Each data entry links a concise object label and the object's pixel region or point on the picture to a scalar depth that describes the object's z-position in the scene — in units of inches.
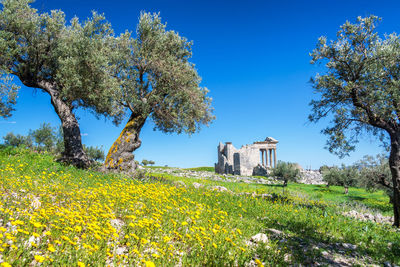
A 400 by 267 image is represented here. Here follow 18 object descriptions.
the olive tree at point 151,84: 680.4
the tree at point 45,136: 1587.1
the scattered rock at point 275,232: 278.7
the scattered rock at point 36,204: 221.0
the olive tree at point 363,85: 438.0
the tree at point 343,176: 1302.9
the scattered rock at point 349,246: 270.7
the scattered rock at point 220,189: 628.6
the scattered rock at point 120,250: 172.2
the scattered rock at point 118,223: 210.6
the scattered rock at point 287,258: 204.9
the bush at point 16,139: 1725.3
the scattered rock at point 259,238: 233.9
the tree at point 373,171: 882.8
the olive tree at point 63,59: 617.0
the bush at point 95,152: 1813.7
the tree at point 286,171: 1411.2
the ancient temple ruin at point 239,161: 1974.7
